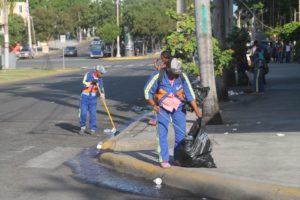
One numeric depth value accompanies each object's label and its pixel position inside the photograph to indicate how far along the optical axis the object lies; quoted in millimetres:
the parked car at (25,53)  85438
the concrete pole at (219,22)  17839
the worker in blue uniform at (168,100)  8250
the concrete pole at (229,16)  23525
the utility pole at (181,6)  20453
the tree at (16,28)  102831
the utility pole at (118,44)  77562
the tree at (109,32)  78875
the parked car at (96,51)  79000
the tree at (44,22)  108000
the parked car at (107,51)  83875
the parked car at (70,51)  88375
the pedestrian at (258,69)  19797
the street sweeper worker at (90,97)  13266
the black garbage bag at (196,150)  8320
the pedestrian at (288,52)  45844
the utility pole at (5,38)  46231
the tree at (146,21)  81688
